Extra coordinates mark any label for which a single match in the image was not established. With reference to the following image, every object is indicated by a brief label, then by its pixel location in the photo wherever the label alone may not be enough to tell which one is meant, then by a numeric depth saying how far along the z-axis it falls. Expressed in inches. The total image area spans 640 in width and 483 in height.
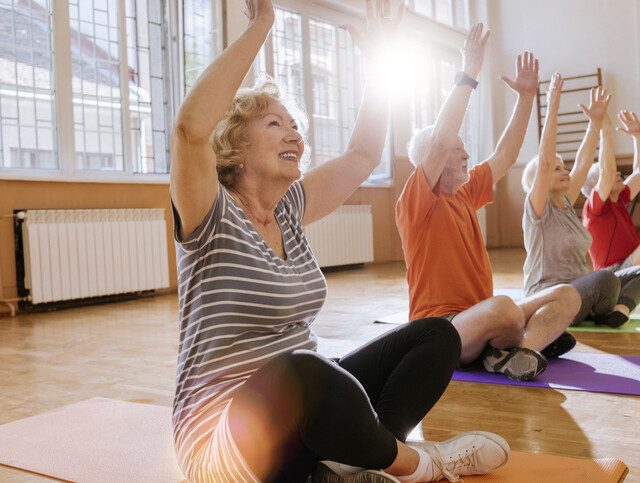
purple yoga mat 84.4
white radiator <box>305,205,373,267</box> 253.9
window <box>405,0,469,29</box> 322.0
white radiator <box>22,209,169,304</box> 175.6
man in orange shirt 85.0
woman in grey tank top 118.2
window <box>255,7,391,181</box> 244.8
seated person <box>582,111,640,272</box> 146.7
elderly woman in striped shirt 43.0
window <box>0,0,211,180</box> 176.6
